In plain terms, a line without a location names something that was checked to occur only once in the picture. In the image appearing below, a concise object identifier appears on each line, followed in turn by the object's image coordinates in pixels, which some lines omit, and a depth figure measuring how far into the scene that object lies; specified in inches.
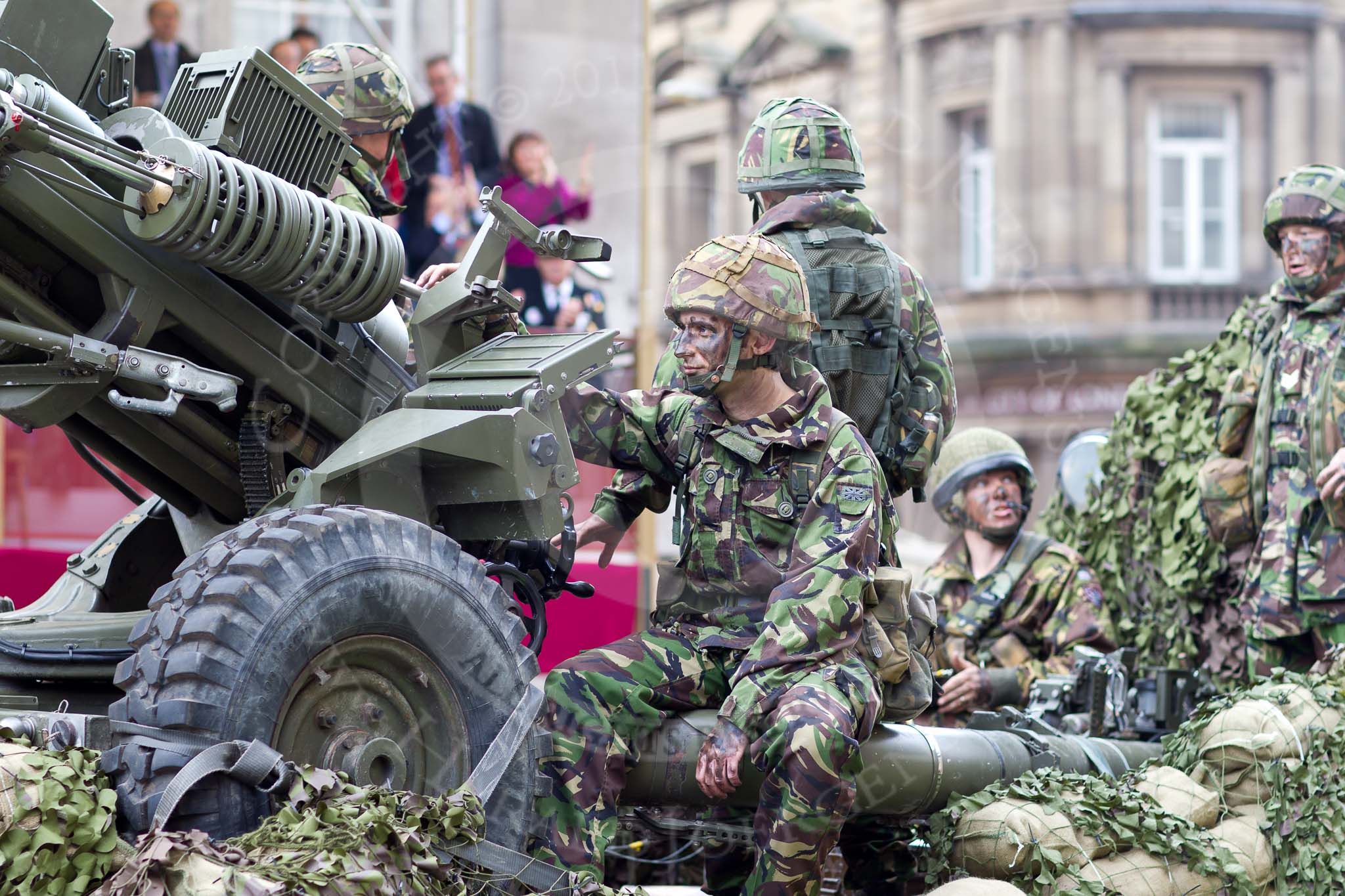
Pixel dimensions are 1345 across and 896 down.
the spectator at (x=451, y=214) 426.9
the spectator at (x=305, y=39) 471.8
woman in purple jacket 420.2
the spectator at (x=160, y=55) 426.9
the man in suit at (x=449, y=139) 442.9
